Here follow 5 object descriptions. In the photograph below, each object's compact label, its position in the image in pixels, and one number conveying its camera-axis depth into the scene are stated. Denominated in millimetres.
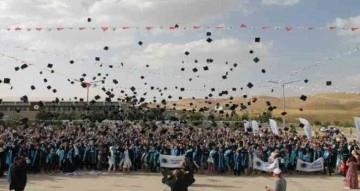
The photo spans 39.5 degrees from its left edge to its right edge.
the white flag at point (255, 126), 40234
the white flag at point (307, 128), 30036
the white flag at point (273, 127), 33156
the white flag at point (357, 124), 24058
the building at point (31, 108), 99225
